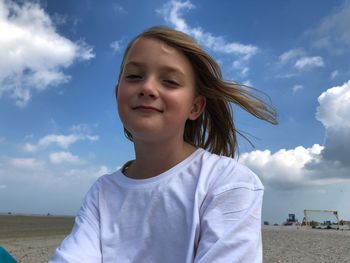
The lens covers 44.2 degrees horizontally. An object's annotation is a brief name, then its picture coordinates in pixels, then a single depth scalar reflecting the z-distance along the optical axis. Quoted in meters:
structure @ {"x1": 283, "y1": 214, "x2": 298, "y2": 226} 67.78
